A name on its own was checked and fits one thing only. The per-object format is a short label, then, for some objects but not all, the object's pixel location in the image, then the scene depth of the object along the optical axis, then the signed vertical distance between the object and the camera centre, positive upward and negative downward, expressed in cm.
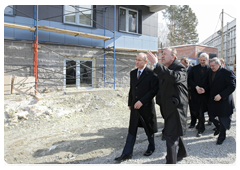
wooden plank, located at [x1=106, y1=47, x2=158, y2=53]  878 +190
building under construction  657 +197
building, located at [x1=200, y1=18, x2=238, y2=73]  3719 +1019
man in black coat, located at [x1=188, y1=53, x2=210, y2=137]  416 -8
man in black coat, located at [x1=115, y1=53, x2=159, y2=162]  306 -36
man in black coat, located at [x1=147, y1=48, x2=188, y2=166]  247 -28
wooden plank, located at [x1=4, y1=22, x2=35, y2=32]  589 +206
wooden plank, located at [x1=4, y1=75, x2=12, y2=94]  594 +0
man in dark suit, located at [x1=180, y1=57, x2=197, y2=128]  455 -38
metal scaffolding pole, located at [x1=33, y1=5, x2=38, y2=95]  638 +111
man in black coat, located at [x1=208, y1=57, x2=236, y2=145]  361 -24
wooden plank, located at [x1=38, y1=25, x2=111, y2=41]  652 +218
